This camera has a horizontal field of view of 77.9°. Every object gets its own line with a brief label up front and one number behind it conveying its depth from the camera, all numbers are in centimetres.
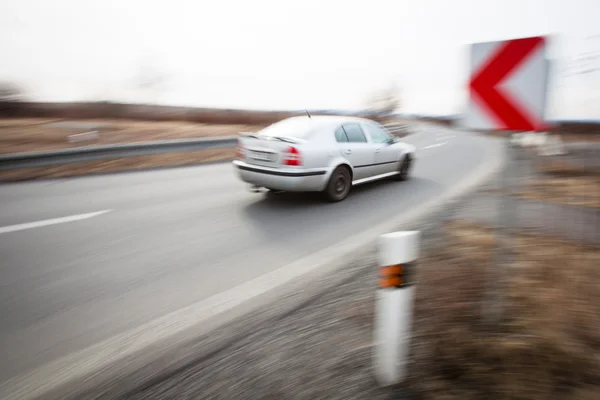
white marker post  203
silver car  615
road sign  227
